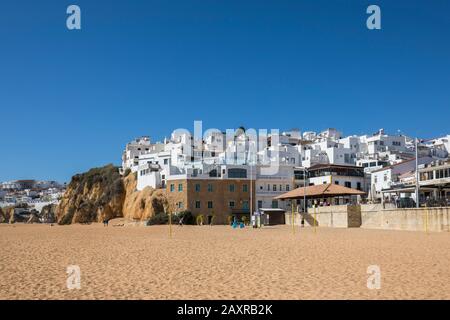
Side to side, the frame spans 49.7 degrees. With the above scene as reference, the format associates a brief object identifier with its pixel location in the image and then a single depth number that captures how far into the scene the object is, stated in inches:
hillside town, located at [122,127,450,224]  2233.0
